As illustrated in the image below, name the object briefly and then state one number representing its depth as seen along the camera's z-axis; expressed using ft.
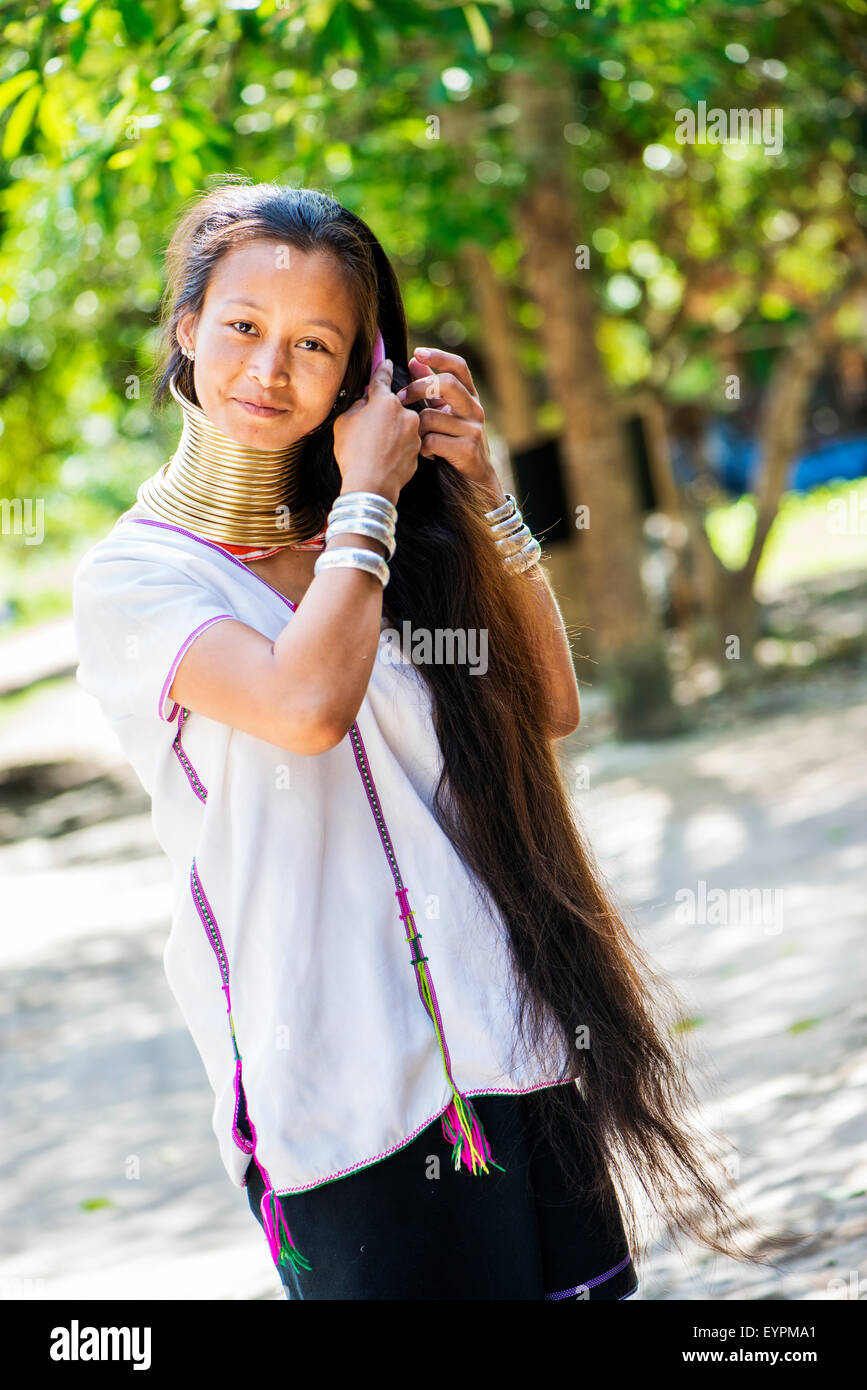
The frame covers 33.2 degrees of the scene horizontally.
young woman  5.56
